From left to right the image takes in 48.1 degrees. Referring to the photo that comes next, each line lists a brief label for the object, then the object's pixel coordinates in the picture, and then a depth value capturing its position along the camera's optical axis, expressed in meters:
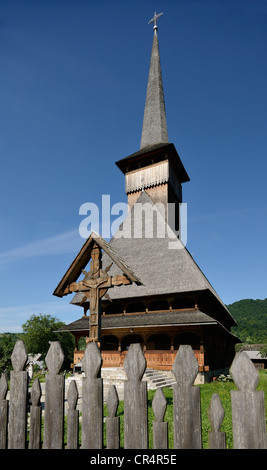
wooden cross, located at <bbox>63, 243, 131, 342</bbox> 7.29
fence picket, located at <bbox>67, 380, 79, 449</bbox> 2.00
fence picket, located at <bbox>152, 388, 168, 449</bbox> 1.73
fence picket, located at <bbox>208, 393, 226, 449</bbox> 1.58
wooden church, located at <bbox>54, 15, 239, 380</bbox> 18.72
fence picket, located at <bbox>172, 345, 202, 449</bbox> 1.64
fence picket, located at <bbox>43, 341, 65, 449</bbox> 2.05
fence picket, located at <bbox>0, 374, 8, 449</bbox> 2.36
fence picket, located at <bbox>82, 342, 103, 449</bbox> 1.91
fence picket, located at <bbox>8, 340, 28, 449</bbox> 2.28
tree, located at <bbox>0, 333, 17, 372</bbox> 22.20
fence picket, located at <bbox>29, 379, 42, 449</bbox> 2.13
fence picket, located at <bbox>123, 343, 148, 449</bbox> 1.77
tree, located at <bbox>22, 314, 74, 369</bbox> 48.00
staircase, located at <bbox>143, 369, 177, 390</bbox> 14.63
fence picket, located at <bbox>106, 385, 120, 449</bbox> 1.84
